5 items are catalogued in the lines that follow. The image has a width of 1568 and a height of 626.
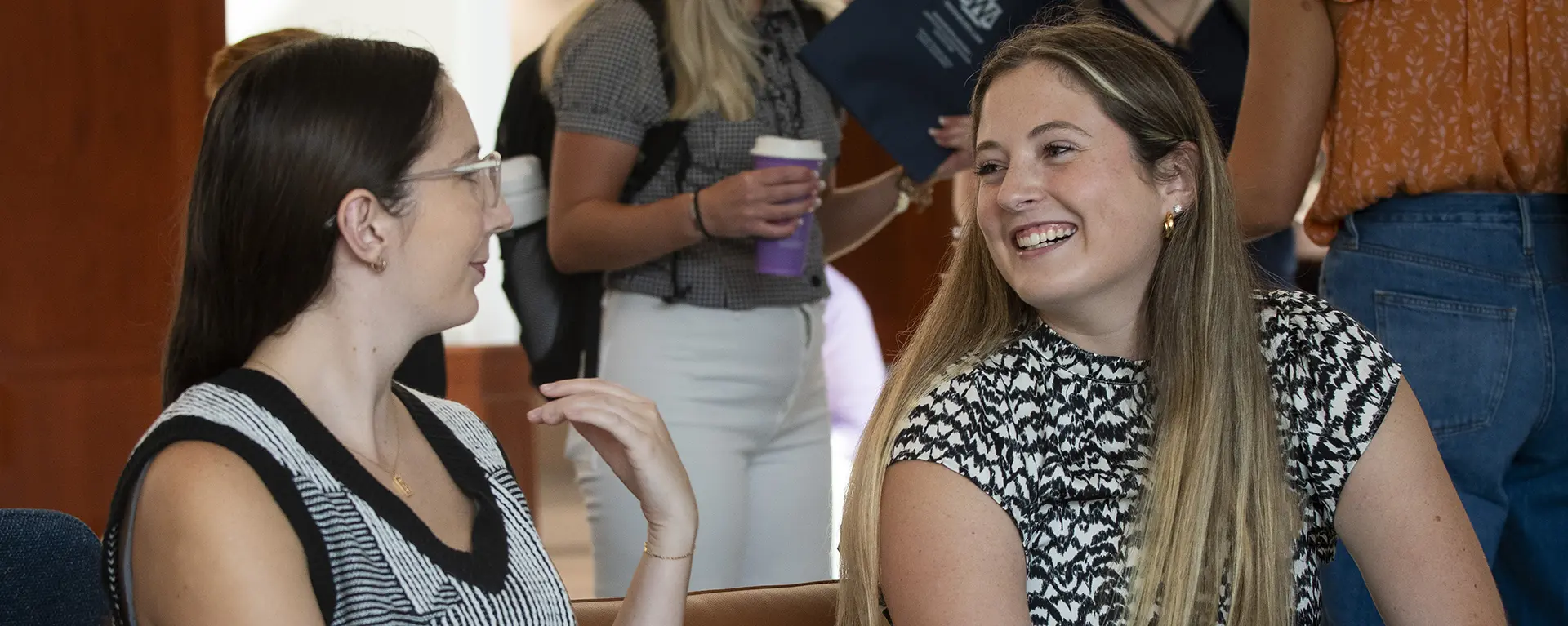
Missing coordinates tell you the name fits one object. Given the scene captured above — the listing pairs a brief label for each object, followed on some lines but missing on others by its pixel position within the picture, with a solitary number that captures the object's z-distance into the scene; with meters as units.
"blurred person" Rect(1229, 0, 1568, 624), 3.14
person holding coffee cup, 3.48
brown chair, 2.99
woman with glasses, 2.60
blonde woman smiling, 2.90
